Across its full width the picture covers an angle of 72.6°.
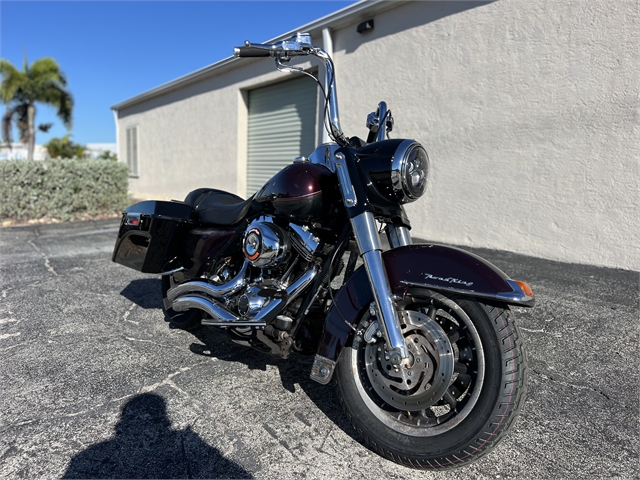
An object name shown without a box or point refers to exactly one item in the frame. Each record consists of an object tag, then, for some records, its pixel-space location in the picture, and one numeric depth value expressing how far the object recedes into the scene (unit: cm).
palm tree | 2184
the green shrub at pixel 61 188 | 940
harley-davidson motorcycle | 181
